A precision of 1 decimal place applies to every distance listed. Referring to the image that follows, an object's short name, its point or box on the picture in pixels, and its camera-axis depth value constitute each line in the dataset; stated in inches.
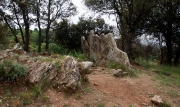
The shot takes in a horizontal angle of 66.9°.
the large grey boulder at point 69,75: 131.2
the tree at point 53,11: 448.4
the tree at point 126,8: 331.0
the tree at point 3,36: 313.2
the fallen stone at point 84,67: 156.5
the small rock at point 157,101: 143.7
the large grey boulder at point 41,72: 130.1
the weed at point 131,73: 194.5
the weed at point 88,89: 139.7
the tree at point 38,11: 425.5
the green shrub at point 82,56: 259.2
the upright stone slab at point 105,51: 216.2
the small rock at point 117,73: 182.6
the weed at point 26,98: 115.9
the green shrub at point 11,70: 126.0
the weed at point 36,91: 121.1
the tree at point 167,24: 354.4
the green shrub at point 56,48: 471.4
